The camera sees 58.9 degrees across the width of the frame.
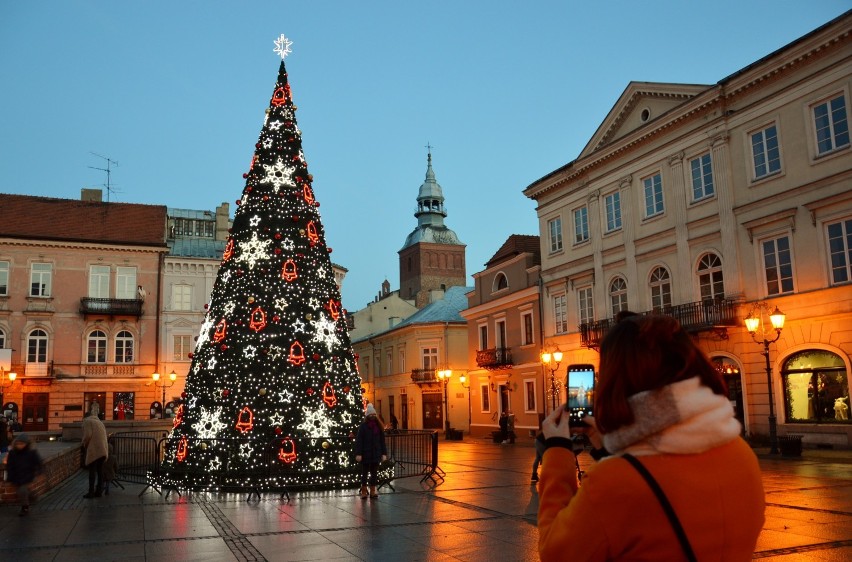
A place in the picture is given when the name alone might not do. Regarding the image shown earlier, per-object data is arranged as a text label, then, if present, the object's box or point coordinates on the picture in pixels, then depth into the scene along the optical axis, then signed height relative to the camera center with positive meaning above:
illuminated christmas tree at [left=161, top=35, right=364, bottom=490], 15.88 +0.83
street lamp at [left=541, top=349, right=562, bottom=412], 31.83 +1.19
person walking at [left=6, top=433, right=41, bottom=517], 12.96 -1.08
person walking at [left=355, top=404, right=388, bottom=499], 14.60 -1.06
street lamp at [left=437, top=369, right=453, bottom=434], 40.53 +0.83
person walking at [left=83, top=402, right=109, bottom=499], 15.42 -0.95
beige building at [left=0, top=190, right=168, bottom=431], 42.62 +5.55
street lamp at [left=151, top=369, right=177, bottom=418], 43.88 +0.96
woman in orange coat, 2.19 -0.24
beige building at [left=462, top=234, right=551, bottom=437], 37.78 +2.63
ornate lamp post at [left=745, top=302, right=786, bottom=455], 21.17 +1.62
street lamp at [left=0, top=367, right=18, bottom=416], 39.16 +1.36
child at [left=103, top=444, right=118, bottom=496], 16.14 -1.44
